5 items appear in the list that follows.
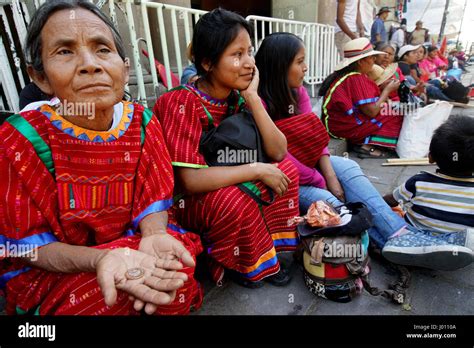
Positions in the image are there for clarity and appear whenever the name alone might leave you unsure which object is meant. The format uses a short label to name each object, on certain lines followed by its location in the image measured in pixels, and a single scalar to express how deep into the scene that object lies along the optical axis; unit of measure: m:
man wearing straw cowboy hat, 9.00
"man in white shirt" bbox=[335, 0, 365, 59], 5.94
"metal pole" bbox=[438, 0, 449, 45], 18.95
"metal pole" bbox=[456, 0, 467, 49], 20.50
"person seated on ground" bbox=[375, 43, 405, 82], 4.57
